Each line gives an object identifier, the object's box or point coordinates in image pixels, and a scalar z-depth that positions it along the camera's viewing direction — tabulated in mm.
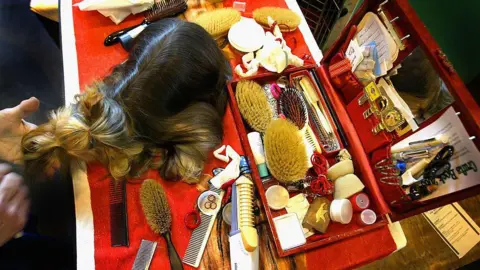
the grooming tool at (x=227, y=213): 698
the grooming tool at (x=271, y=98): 784
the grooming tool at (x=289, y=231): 665
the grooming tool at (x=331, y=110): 773
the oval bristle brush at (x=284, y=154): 688
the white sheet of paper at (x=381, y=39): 667
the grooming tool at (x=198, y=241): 671
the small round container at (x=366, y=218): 713
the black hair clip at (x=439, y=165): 587
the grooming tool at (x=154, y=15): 851
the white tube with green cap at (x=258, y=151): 715
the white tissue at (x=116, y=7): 860
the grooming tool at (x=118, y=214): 682
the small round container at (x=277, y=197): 695
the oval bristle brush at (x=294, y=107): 760
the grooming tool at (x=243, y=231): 633
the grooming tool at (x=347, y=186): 721
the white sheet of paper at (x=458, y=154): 555
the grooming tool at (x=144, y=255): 665
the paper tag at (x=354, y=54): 718
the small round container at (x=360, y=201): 718
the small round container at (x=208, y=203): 712
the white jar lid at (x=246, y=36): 860
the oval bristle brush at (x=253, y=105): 756
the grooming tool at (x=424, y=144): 594
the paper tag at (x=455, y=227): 962
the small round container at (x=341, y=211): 691
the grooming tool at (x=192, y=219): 701
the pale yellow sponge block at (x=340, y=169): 731
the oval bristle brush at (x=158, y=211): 664
